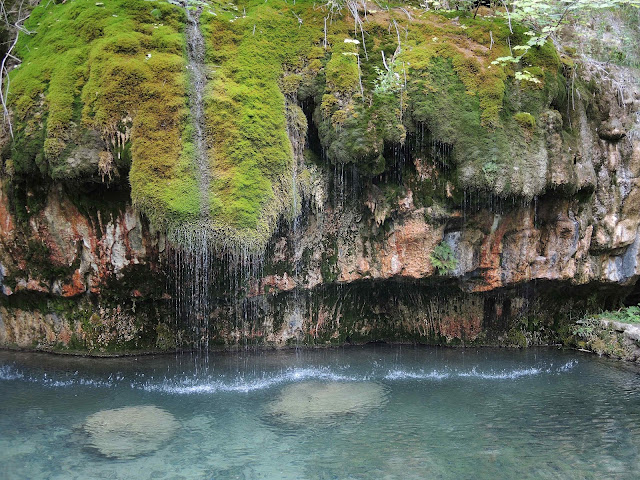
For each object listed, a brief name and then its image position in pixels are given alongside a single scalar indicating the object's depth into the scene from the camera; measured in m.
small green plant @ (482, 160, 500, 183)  9.86
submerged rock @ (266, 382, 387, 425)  8.40
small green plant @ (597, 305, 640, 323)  12.26
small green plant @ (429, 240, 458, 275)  10.79
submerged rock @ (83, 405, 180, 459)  7.19
